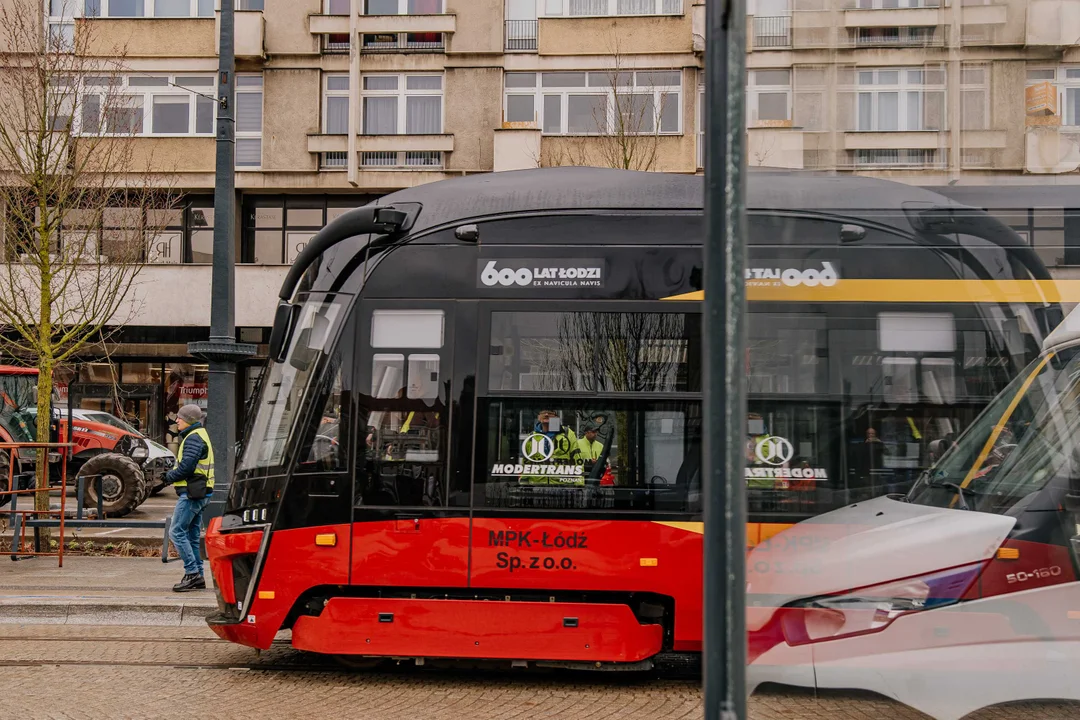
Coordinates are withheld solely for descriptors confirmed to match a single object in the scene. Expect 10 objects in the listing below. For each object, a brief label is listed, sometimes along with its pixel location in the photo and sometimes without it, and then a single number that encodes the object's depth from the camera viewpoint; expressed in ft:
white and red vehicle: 8.18
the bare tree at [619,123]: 70.08
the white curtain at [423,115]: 84.69
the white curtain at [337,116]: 85.51
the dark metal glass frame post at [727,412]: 6.93
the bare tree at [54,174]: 43.27
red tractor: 53.57
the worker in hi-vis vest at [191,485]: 32.27
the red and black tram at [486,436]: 21.47
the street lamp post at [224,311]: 36.52
